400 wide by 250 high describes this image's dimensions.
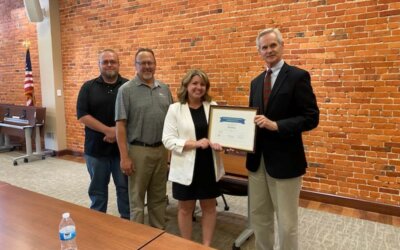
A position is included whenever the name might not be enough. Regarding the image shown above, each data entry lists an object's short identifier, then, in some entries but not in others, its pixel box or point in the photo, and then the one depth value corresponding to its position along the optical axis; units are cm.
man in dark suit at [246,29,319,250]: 172
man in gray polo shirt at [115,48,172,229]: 229
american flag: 596
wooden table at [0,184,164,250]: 129
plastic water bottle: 117
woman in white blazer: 205
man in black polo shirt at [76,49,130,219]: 260
